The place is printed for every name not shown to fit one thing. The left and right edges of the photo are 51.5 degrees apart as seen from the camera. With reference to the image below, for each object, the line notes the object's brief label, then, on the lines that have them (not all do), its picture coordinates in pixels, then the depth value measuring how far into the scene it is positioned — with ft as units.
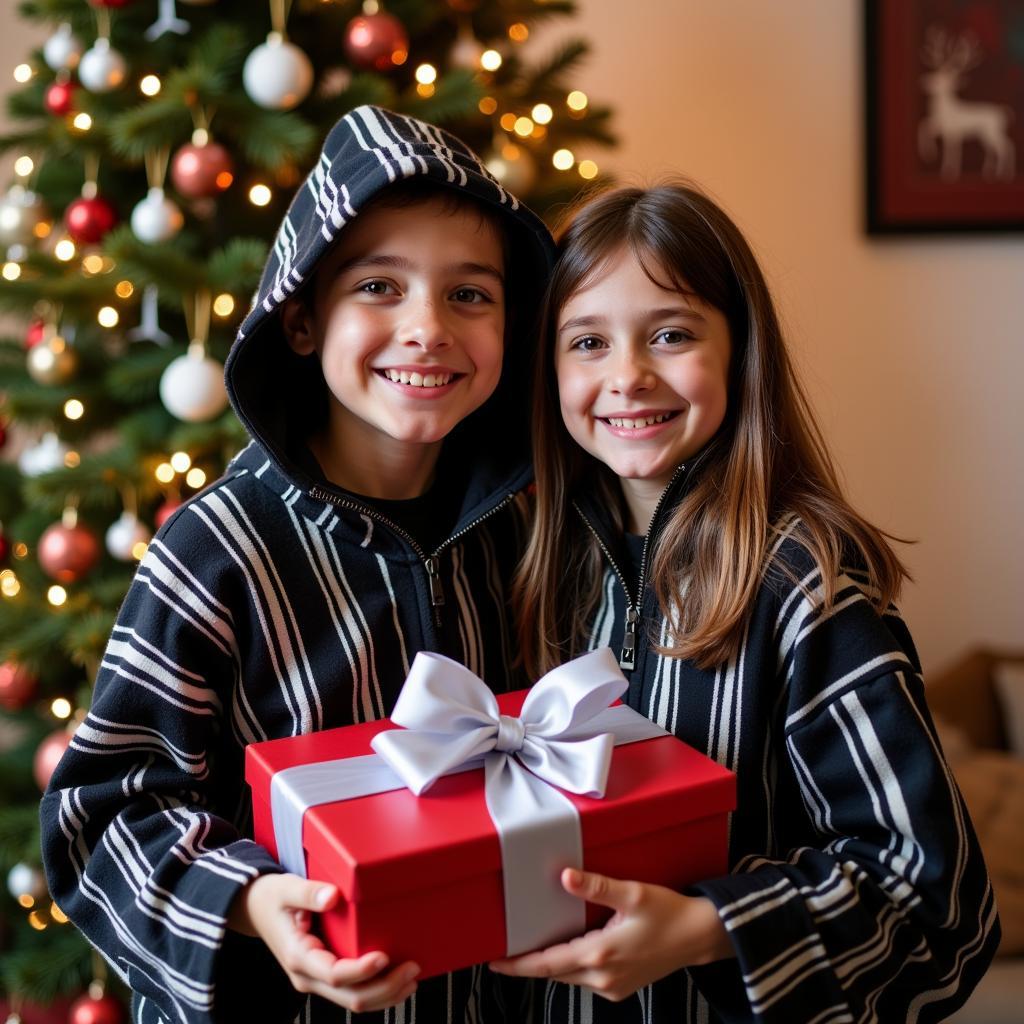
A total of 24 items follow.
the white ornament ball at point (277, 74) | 4.84
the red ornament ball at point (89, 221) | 5.16
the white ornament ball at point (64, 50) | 5.23
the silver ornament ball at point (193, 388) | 4.87
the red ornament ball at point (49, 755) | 5.12
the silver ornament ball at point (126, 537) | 5.12
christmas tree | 4.97
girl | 2.71
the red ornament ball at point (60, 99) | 5.14
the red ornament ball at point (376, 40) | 5.13
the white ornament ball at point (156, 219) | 5.00
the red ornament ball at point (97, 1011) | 5.38
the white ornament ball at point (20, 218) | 5.28
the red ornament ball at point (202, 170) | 4.89
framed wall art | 8.20
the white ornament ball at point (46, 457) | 5.29
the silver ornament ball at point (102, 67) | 5.01
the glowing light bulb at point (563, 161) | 6.00
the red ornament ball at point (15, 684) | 5.35
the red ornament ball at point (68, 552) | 5.11
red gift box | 2.34
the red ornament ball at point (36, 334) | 5.40
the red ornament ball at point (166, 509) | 5.18
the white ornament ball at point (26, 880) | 5.37
